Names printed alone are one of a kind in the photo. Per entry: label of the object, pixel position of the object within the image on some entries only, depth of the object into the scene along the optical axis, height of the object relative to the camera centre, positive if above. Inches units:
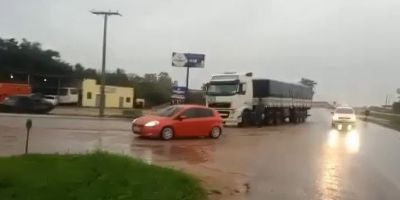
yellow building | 3193.9 -7.1
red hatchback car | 935.7 -43.3
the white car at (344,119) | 1749.5 -36.5
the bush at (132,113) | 1945.1 -65.3
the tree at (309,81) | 5332.7 +229.5
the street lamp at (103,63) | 1865.9 +103.5
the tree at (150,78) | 4119.1 +143.3
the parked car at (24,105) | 1769.2 -48.4
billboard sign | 2265.0 +155.3
